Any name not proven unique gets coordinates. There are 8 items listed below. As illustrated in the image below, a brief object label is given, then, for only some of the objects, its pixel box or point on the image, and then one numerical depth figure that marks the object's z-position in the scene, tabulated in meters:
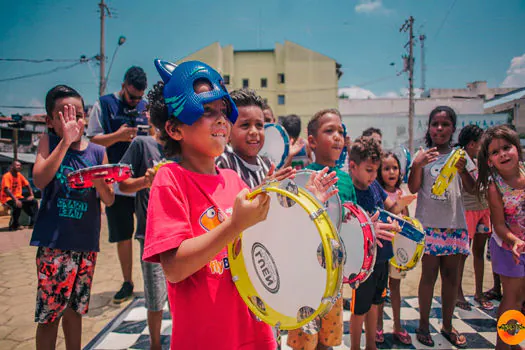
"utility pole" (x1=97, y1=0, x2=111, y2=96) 15.45
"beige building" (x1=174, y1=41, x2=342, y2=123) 34.41
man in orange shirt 8.85
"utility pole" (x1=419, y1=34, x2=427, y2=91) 22.42
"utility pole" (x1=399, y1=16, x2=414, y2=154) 22.40
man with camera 3.38
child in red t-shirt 1.18
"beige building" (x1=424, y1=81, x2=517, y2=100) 26.48
